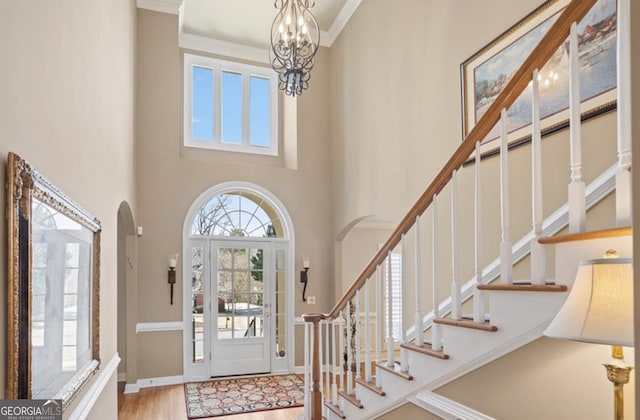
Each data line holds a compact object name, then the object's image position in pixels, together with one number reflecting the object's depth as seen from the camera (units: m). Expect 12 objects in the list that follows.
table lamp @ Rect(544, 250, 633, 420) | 1.26
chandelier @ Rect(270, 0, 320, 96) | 4.04
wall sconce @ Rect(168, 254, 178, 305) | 6.00
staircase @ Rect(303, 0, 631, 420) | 1.64
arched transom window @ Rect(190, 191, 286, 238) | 6.47
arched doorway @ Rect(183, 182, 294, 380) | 6.27
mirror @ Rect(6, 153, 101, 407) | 1.57
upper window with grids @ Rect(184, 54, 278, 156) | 6.84
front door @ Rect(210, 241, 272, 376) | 6.36
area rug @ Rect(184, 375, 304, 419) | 5.01
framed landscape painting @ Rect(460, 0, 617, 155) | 2.65
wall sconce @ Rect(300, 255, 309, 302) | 6.65
